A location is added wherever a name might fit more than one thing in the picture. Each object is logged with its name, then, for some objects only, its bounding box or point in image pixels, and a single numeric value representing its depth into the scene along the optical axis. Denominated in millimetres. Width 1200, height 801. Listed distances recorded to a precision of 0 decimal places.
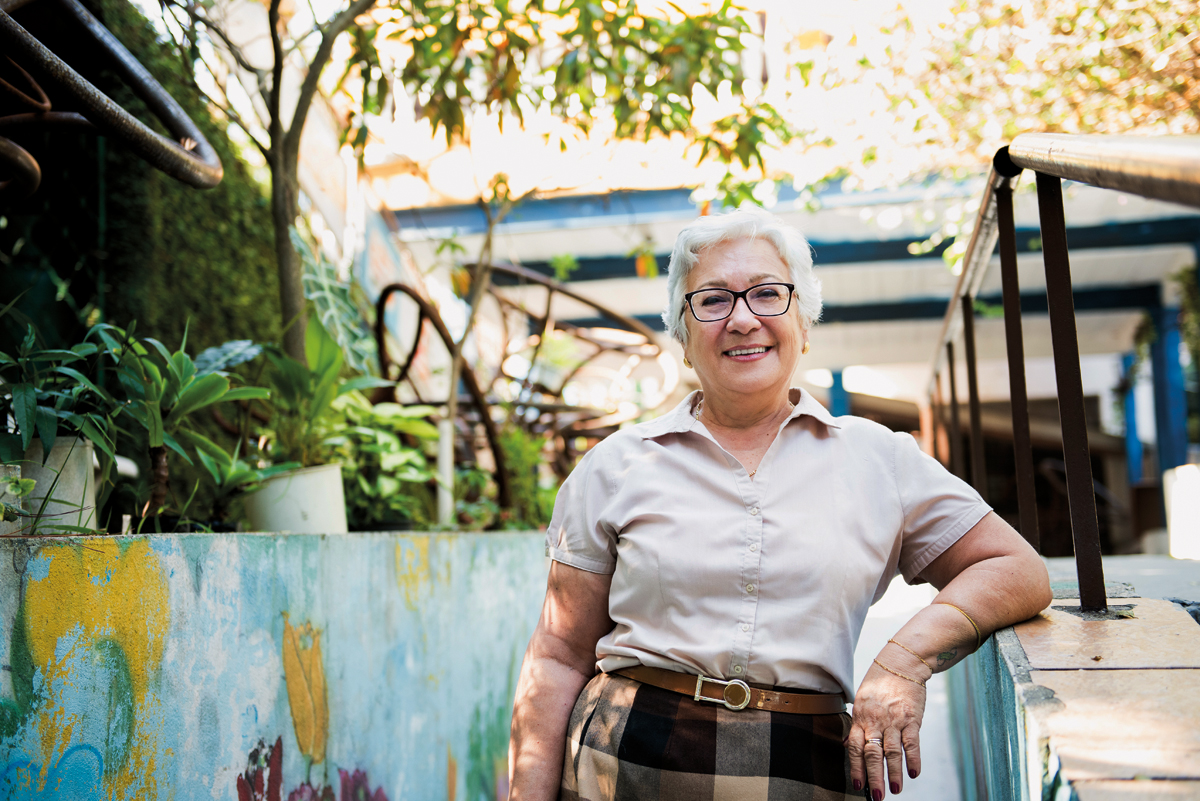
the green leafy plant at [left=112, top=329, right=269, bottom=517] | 1773
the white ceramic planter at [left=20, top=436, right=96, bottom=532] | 1524
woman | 1333
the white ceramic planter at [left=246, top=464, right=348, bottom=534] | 2232
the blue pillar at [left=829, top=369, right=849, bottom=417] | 11469
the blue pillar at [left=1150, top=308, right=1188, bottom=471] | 9547
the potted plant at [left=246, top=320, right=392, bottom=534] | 2242
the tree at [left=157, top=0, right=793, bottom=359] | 2695
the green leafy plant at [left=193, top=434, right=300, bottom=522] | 2064
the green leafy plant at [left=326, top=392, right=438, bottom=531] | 2768
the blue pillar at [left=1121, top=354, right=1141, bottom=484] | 11383
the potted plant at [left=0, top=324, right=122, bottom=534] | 1482
